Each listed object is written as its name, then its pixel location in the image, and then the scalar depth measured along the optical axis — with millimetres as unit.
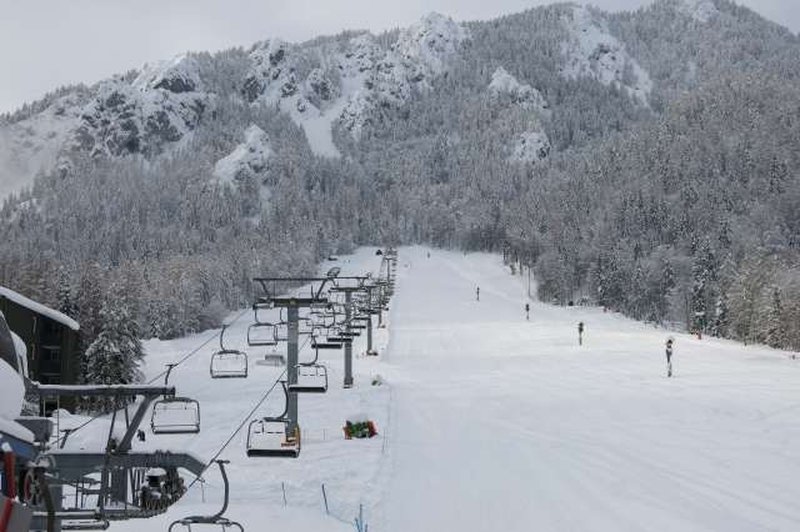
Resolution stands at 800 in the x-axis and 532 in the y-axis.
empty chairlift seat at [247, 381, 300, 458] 19125
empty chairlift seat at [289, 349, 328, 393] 22891
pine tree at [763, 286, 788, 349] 60188
